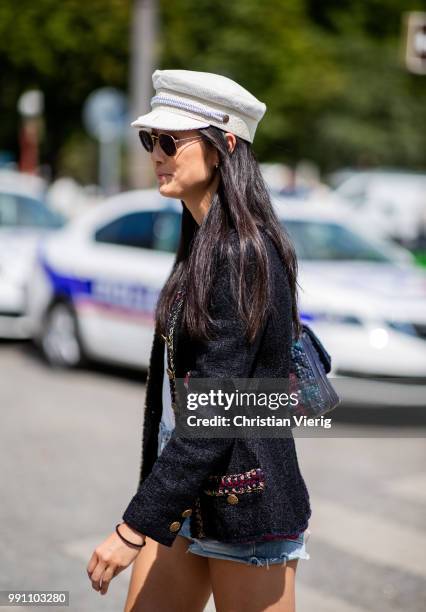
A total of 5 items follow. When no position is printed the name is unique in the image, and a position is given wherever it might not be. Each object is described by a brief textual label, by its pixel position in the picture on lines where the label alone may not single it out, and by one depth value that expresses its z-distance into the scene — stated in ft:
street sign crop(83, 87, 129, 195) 53.26
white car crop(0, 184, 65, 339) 34.96
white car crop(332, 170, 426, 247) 64.64
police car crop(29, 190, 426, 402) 24.25
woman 7.63
